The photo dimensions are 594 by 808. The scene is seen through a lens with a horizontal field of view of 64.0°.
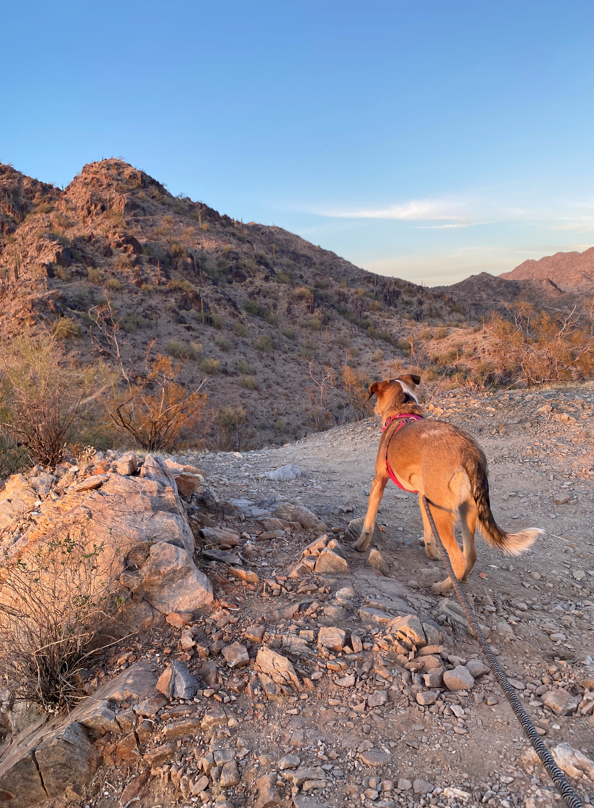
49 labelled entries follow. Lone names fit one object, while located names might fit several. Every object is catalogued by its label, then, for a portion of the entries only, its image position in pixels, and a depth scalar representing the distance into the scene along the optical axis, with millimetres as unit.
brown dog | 3613
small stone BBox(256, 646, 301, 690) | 2768
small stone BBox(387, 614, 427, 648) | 3025
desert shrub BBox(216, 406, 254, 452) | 18953
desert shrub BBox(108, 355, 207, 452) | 11117
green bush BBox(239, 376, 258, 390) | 23797
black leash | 1674
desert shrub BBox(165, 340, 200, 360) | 23938
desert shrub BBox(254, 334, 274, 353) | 28047
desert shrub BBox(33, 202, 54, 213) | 33656
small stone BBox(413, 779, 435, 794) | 2084
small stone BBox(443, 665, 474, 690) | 2717
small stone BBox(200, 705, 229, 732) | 2484
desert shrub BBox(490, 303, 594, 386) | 14344
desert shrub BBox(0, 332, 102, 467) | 6297
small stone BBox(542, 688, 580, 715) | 2570
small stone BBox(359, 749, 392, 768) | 2236
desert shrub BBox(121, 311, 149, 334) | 24344
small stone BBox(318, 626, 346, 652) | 2996
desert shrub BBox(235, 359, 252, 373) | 25031
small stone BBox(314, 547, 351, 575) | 3949
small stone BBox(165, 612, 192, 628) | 3244
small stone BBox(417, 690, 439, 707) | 2604
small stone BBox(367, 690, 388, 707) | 2605
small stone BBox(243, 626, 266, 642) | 3068
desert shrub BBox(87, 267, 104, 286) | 26828
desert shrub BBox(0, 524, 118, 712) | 2912
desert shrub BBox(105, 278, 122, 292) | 26875
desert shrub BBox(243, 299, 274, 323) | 32062
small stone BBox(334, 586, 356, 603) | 3494
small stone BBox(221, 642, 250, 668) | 2881
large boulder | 3367
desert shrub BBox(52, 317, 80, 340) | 20891
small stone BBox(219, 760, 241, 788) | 2199
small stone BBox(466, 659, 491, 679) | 2846
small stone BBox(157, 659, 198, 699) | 2664
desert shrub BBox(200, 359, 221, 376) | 23672
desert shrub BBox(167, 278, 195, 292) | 29141
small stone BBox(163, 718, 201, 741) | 2467
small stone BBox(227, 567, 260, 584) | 3754
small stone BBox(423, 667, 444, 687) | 2740
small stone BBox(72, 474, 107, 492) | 3934
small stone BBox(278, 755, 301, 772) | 2234
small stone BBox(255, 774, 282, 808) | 2082
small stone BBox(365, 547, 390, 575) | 4207
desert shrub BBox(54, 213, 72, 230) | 31953
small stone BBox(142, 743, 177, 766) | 2391
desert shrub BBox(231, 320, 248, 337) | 28547
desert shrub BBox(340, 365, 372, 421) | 18281
